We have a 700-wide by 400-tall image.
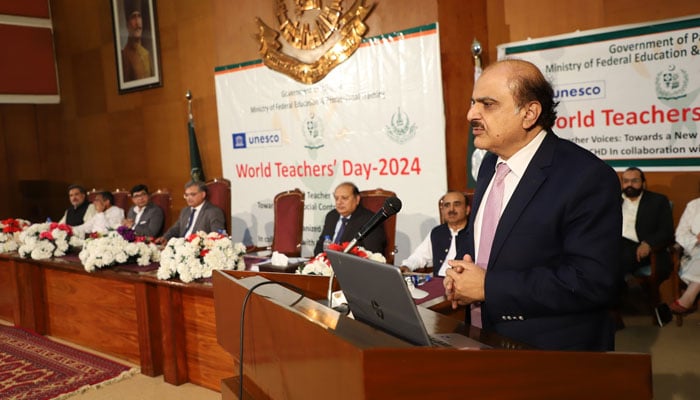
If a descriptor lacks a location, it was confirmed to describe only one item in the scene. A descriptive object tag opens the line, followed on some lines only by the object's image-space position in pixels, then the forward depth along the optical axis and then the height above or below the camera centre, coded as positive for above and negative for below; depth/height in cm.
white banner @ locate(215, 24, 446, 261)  503 +19
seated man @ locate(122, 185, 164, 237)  598 -51
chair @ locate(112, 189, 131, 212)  702 -36
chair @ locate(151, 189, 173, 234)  634 -38
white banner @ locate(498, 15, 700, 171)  401 +31
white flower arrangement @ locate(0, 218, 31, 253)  499 -50
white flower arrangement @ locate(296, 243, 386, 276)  271 -50
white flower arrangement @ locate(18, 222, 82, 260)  446 -52
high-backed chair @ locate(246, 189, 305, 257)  484 -51
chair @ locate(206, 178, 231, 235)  552 -31
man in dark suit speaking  132 -21
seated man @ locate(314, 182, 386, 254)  407 -47
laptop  107 -29
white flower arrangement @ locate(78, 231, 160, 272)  384 -54
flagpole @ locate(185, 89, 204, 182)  719 +6
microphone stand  160 -38
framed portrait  786 +164
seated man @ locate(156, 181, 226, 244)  525 -44
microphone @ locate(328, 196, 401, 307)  146 -16
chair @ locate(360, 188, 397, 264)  413 -40
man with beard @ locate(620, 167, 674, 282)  408 -62
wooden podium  96 -38
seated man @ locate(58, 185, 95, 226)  694 -45
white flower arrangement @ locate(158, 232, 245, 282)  327 -51
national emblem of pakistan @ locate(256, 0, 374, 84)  555 +115
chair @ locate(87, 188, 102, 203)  701 -31
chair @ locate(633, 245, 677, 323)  405 -96
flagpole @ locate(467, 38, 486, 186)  468 +3
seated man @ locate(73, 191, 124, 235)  655 -51
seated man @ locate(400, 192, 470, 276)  361 -50
